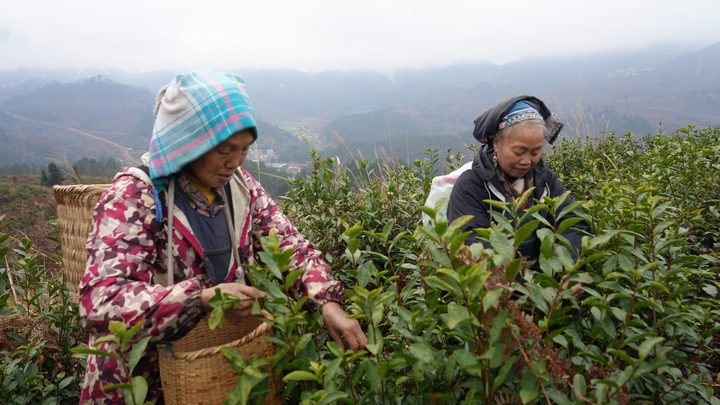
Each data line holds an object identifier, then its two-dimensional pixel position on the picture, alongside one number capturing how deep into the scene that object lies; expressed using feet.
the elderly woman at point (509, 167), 8.20
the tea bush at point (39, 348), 5.42
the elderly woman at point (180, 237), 4.36
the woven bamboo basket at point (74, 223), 7.17
